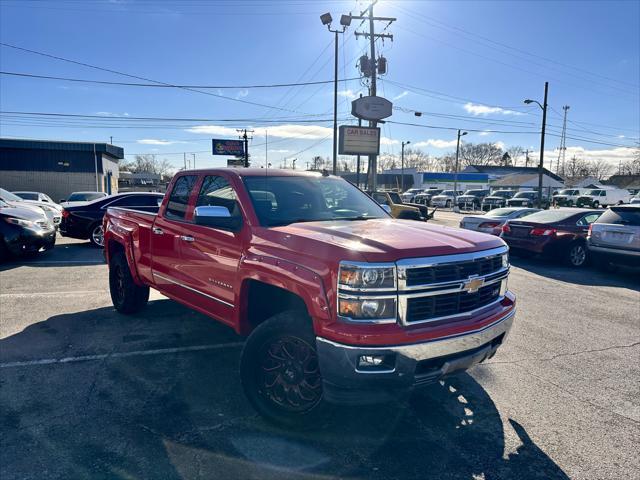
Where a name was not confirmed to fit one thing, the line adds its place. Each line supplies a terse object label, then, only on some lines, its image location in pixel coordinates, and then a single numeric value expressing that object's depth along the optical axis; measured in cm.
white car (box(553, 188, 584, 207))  4361
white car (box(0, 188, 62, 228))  1053
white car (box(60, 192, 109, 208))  1911
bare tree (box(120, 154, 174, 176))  12222
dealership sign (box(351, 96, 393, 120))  2555
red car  1005
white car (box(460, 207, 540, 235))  1230
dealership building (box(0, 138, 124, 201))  3356
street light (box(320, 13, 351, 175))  2548
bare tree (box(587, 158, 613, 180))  10494
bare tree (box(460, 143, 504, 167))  12075
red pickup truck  258
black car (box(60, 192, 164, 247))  1127
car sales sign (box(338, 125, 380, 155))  2611
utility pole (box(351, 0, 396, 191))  2503
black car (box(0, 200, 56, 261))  882
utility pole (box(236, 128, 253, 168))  4523
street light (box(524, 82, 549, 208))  3016
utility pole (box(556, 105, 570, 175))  6724
